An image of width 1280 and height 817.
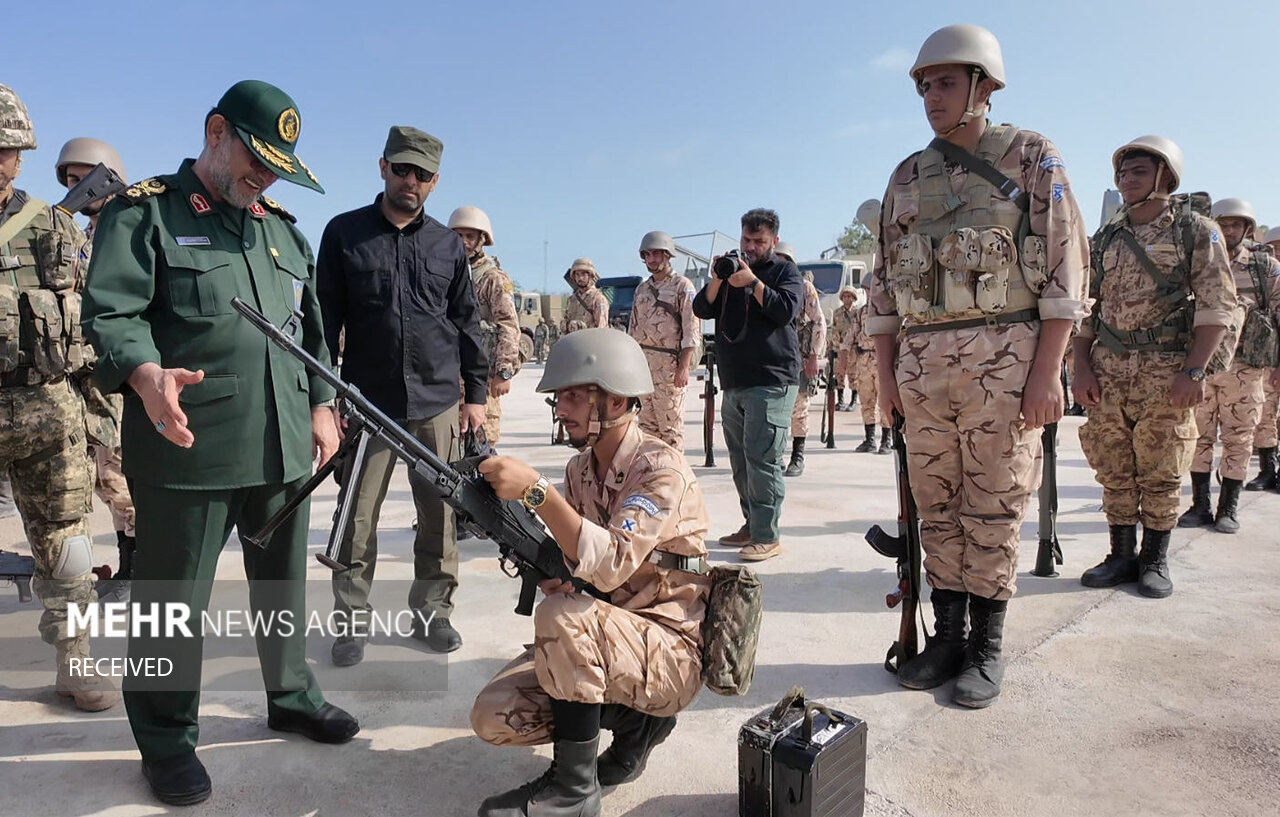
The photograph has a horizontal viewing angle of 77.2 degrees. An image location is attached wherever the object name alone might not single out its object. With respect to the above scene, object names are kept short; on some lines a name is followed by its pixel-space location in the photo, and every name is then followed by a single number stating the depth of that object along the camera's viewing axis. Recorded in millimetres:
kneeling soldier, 2076
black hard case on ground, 1979
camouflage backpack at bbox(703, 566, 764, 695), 2281
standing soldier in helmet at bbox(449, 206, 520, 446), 5500
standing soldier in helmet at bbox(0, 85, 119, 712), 2889
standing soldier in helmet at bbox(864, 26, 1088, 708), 2922
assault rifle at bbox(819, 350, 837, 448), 9922
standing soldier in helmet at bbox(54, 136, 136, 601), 3891
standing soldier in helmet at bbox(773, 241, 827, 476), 7770
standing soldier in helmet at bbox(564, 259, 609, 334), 9266
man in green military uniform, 2264
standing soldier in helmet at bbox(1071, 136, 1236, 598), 4082
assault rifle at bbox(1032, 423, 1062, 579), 3447
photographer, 4785
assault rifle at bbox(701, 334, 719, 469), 7949
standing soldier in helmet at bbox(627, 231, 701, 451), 6680
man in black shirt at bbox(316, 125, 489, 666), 3346
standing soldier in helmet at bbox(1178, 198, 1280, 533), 5617
